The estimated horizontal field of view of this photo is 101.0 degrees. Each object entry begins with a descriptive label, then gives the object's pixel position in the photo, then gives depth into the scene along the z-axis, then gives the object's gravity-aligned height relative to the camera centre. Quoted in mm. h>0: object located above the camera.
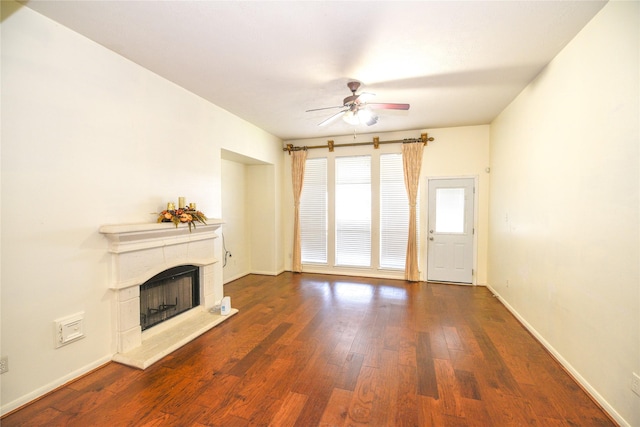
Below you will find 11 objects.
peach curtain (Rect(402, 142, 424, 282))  5020 +403
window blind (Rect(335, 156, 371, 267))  5438 -65
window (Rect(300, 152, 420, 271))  5266 -92
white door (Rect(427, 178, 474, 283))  4906 -419
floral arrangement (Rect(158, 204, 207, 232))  2861 -102
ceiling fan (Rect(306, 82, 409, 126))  2988 +1186
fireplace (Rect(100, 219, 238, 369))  2467 -900
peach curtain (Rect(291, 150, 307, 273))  5695 +359
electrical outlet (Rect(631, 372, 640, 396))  1627 -1091
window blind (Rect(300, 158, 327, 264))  5699 -115
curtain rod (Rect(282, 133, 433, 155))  4981 +1308
